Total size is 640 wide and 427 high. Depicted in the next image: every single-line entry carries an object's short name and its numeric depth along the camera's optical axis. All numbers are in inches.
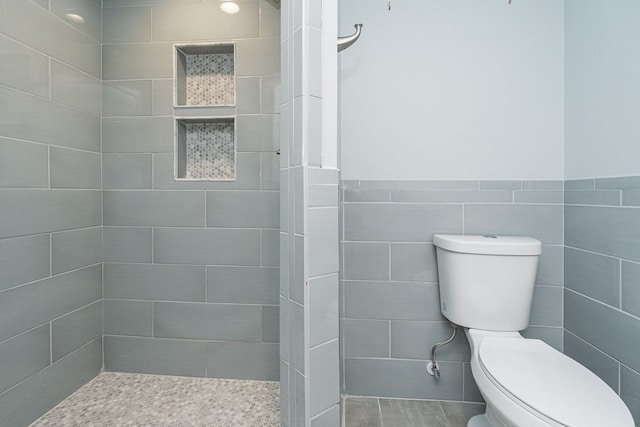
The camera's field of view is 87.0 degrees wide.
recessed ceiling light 61.5
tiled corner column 35.9
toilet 34.3
